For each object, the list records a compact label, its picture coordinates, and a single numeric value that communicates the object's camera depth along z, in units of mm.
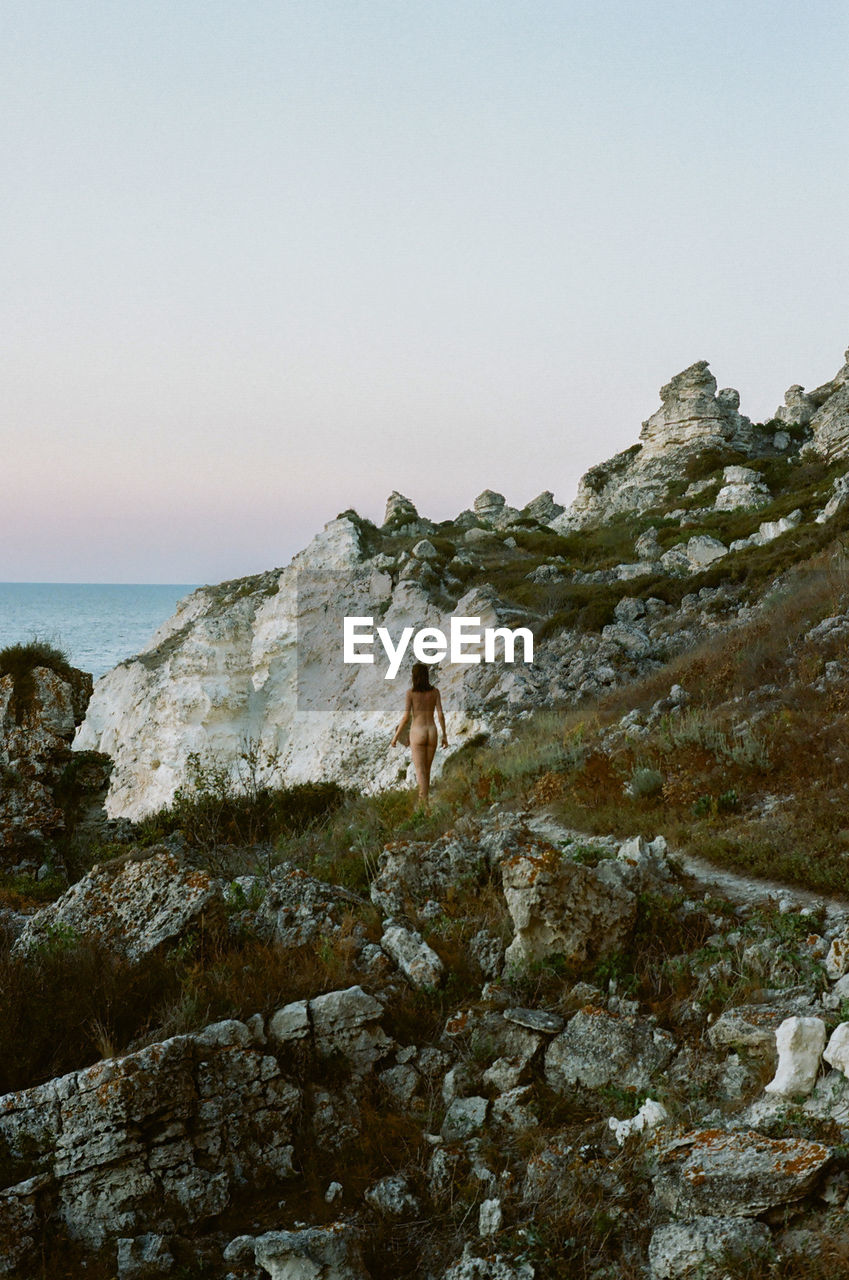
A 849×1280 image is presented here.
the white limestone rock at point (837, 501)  24684
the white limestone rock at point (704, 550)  31652
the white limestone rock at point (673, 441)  59375
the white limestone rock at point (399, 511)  47750
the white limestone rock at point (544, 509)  76875
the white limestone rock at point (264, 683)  26531
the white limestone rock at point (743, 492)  42688
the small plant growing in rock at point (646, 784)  9844
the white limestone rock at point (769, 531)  29766
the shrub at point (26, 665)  11828
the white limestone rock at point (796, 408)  68312
